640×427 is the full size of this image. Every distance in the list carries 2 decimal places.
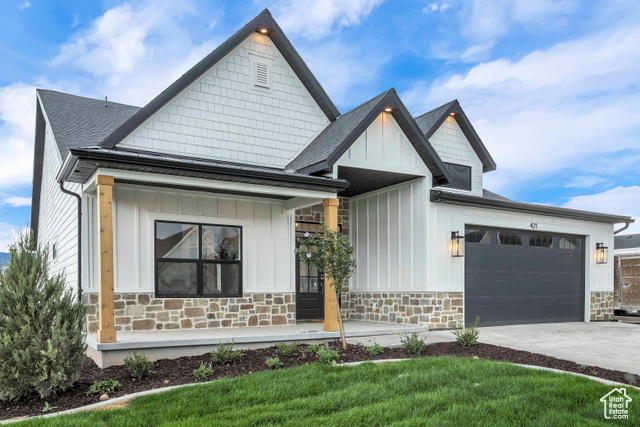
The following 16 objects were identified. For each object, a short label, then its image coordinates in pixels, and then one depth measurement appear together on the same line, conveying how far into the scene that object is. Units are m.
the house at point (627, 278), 14.37
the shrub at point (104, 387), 5.53
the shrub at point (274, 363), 6.60
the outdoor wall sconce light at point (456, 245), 11.20
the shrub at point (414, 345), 7.67
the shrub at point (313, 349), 7.49
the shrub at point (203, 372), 6.09
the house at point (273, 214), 8.84
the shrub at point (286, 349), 7.18
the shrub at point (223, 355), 6.86
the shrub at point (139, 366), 6.18
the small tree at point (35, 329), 5.43
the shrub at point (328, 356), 6.84
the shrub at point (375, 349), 7.53
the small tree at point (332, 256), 7.65
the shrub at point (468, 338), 8.23
